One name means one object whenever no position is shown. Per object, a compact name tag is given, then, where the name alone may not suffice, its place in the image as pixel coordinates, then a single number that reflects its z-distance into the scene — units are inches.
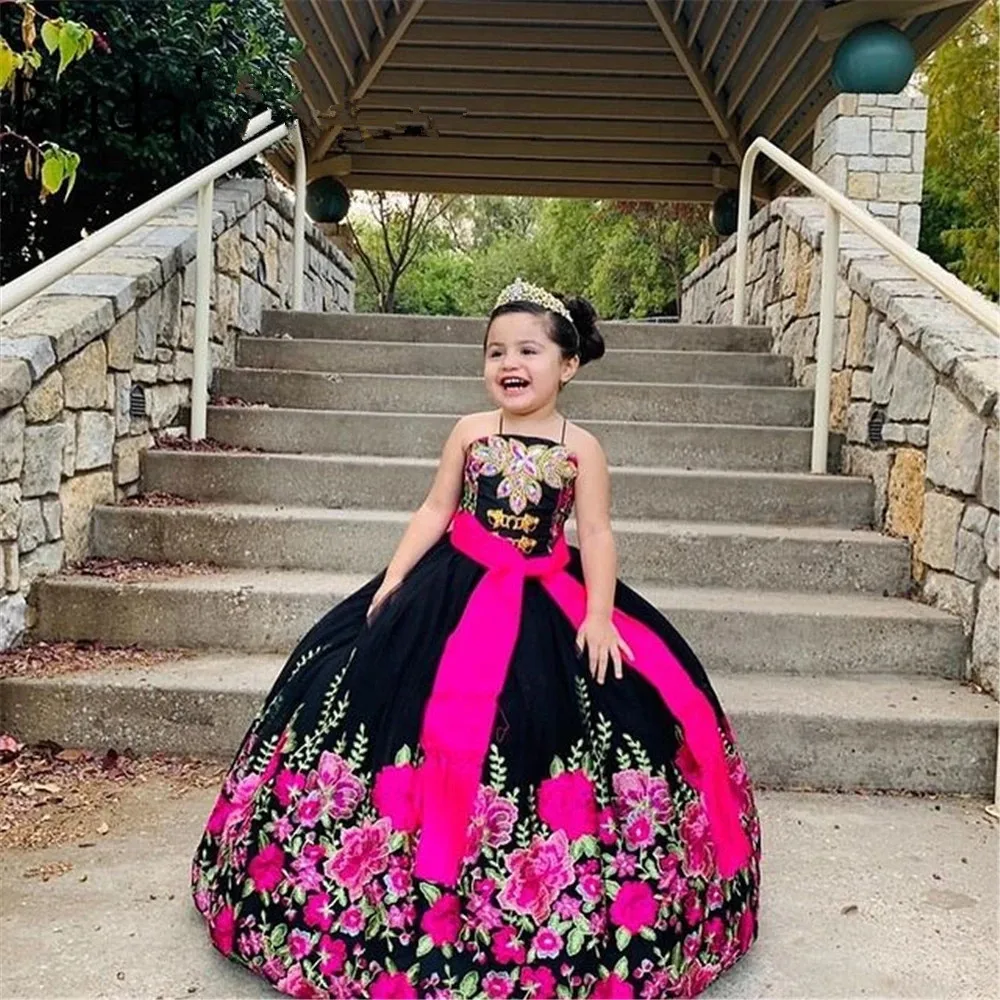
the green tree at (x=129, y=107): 141.6
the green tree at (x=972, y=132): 366.3
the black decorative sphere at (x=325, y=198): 314.8
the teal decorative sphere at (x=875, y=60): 195.6
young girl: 59.5
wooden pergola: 256.5
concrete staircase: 97.5
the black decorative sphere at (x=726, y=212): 307.0
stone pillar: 199.9
